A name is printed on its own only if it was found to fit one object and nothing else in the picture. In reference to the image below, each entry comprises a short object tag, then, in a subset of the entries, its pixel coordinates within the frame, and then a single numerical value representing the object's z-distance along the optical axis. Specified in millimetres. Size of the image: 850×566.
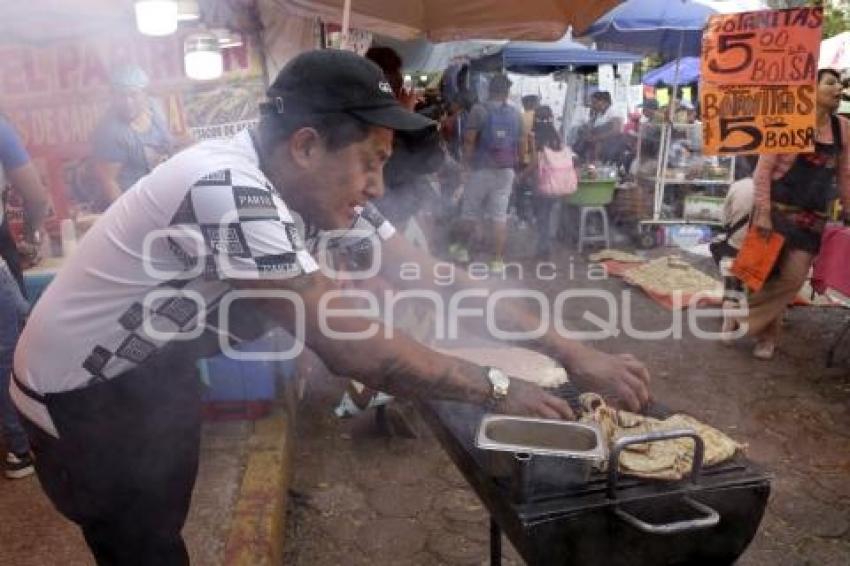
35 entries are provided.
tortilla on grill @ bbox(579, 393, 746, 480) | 2002
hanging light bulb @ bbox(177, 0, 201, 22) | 4715
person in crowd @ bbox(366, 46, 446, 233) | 5348
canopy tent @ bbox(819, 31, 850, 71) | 8203
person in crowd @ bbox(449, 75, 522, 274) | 8719
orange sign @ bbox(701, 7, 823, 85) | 5535
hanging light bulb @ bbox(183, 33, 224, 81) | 4707
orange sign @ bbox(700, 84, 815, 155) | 5312
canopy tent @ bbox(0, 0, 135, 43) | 4684
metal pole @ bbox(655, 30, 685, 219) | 10008
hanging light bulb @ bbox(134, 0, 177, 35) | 4316
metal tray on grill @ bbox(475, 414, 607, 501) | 1826
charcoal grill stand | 1806
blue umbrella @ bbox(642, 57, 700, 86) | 16688
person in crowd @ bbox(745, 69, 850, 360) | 5414
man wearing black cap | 1655
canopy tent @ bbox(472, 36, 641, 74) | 12477
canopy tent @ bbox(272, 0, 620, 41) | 5168
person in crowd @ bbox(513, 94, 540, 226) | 9833
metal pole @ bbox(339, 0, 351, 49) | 3833
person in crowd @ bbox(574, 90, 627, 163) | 13008
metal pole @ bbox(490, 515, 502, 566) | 2641
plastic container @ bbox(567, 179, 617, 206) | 10000
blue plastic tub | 4051
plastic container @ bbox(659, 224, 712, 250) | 10344
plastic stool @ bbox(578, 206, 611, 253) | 10047
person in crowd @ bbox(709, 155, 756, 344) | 6637
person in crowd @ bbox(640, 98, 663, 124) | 12015
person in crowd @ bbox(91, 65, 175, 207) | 4691
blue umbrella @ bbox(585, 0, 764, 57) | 9375
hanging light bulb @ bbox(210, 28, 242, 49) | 4867
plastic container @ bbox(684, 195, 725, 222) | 10117
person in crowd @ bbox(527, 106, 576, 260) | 9594
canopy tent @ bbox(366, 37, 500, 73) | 11508
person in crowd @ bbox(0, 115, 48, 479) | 3514
